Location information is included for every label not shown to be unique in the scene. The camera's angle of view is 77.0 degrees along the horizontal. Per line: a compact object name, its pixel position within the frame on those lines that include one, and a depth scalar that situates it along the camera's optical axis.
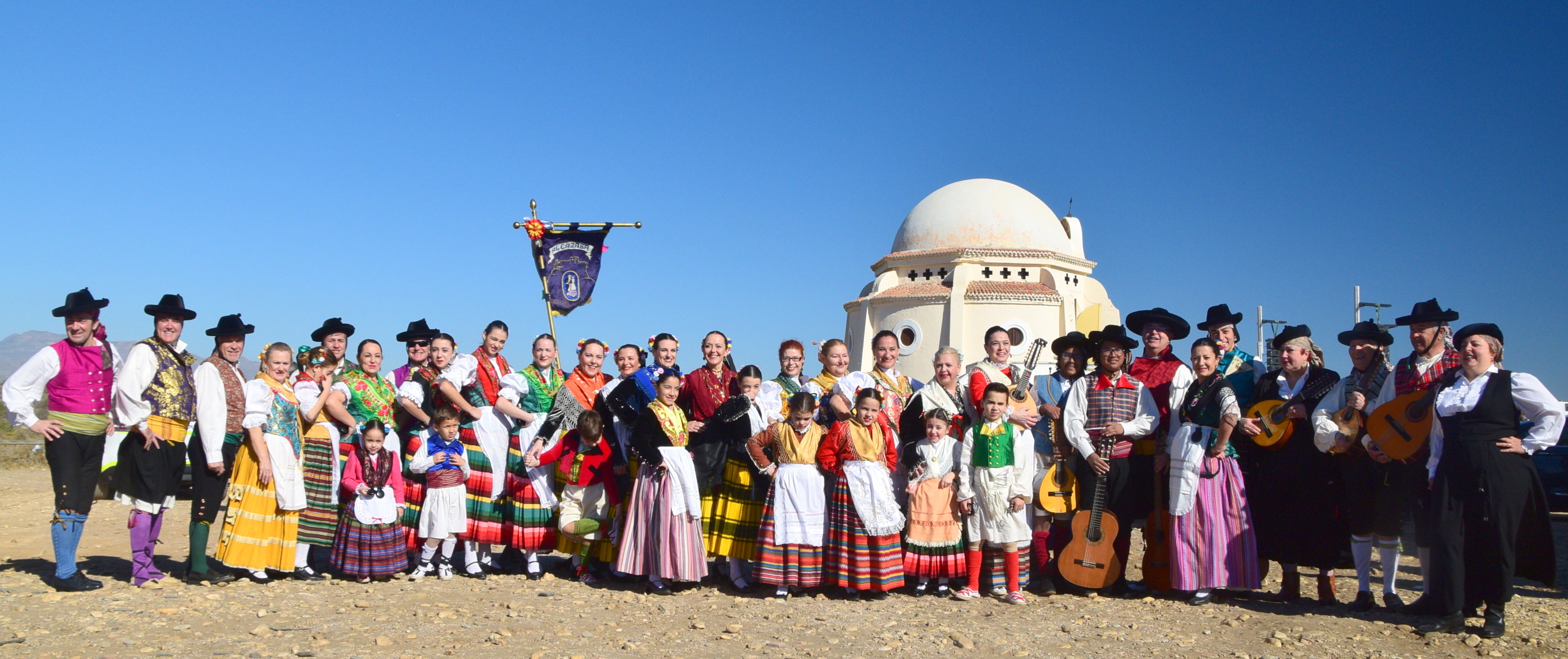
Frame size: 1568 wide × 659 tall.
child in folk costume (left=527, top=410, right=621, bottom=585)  6.29
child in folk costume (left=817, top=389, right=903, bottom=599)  5.86
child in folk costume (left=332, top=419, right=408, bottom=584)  6.23
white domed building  25.14
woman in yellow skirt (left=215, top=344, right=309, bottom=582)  5.98
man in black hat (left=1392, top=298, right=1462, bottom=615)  5.48
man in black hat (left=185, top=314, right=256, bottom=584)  5.93
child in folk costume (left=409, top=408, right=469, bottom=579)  6.42
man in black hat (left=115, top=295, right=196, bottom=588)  5.83
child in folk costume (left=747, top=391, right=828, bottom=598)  5.93
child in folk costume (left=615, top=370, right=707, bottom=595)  5.98
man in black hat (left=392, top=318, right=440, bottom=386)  7.05
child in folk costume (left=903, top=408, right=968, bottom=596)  5.97
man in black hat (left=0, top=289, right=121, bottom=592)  5.72
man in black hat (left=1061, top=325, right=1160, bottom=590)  6.08
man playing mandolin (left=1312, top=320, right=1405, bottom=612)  5.68
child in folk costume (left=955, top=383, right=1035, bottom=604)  5.93
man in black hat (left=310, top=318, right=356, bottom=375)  6.86
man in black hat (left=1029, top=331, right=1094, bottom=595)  6.28
